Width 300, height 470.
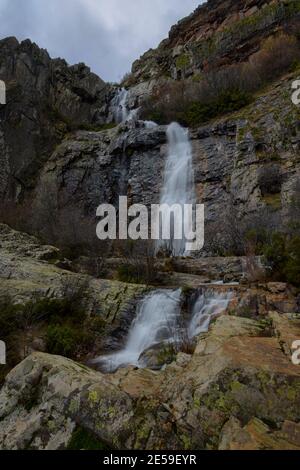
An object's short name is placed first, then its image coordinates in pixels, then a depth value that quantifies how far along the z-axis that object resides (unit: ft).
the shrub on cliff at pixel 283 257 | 33.92
